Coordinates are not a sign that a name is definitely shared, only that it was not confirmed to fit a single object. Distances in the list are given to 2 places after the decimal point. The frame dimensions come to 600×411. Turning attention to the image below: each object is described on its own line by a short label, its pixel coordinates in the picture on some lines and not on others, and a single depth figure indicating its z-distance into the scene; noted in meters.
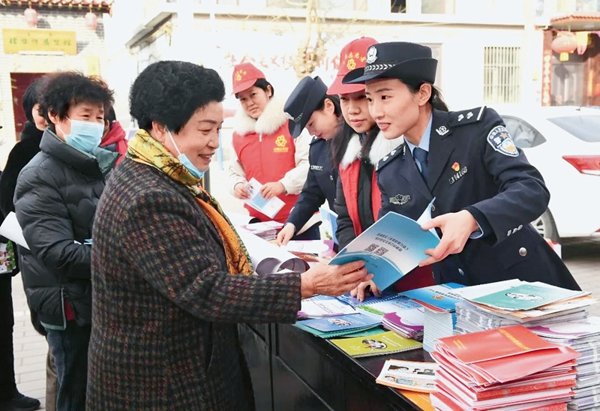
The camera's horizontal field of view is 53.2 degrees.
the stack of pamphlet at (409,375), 1.33
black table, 1.44
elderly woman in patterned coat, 1.40
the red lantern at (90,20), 13.18
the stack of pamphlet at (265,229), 3.12
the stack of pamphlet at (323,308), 1.87
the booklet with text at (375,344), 1.54
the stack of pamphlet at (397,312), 1.63
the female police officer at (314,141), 2.94
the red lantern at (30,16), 12.60
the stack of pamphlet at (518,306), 1.24
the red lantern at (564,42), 12.92
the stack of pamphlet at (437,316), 1.48
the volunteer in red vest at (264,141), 3.66
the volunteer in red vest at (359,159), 2.25
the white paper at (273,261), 1.95
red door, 13.63
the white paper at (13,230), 2.37
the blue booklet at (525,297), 1.26
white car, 5.19
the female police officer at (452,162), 1.78
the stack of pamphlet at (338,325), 1.68
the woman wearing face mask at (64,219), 2.22
